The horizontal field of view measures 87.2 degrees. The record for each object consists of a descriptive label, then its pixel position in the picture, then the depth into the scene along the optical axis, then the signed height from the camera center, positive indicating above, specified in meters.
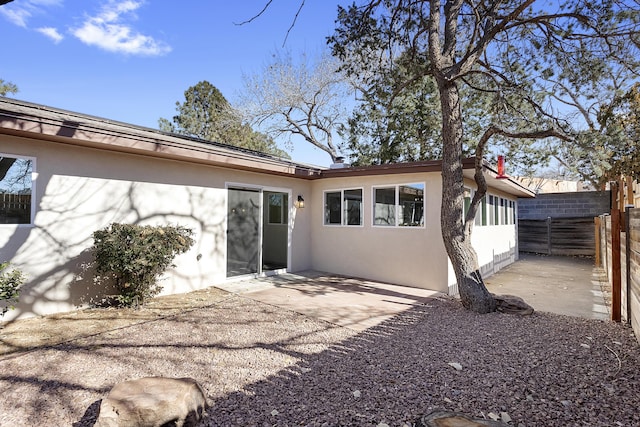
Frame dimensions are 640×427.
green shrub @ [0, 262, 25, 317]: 3.72 -0.69
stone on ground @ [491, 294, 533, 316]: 5.03 -1.21
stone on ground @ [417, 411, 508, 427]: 2.06 -1.23
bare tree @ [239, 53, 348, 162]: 16.94 +6.59
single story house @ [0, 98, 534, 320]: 4.61 +0.30
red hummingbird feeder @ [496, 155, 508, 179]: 7.30 +1.28
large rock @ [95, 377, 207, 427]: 2.13 -1.19
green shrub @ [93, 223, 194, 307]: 4.66 -0.45
